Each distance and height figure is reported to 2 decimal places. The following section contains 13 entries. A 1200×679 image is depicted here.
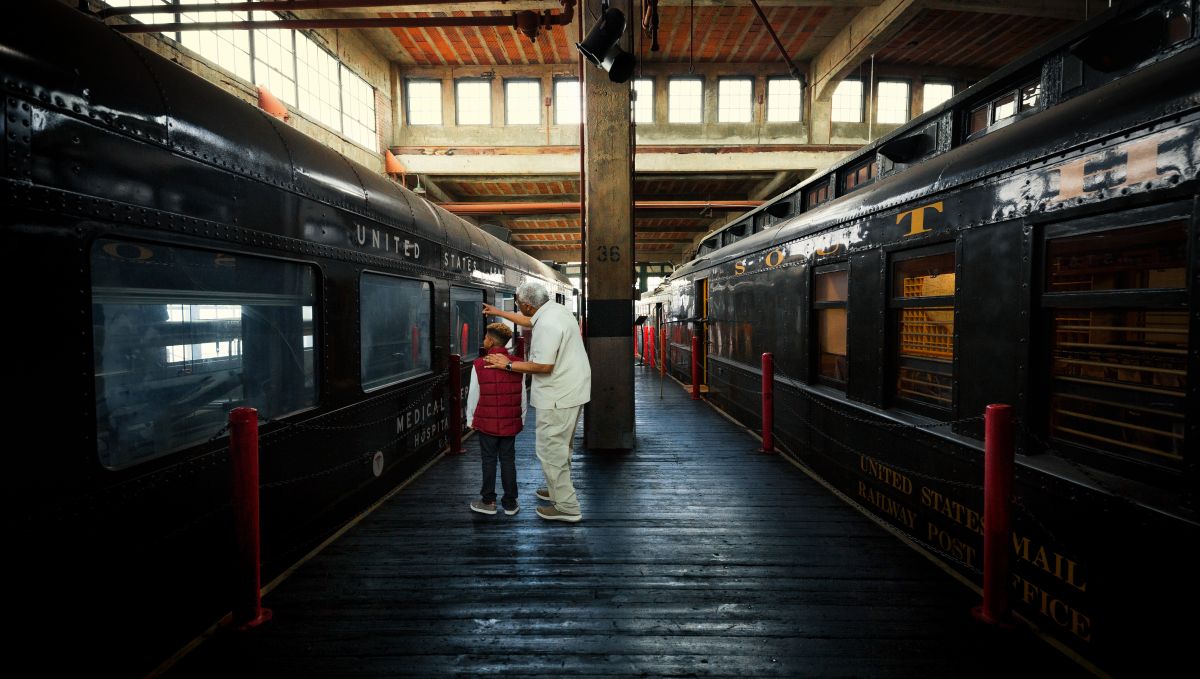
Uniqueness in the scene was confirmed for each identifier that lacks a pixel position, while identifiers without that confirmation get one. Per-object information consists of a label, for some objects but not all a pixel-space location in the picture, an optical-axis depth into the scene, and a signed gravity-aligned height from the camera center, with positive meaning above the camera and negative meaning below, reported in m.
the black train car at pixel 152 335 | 2.04 -0.08
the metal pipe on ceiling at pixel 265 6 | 4.57 +3.04
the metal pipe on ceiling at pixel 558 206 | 15.85 +3.45
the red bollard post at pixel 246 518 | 2.69 -1.03
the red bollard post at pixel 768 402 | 6.35 -0.99
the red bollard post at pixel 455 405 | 6.41 -1.04
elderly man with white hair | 4.08 -0.46
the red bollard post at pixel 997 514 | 2.74 -1.00
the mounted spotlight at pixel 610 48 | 4.96 +2.72
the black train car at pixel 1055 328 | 2.39 -0.04
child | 4.25 -0.70
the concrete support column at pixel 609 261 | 6.30 +0.71
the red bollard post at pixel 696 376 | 10.40 -1.12
